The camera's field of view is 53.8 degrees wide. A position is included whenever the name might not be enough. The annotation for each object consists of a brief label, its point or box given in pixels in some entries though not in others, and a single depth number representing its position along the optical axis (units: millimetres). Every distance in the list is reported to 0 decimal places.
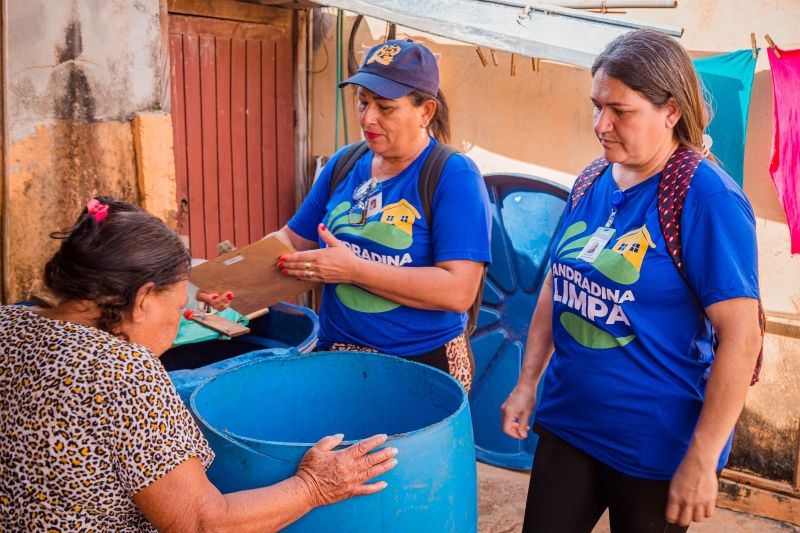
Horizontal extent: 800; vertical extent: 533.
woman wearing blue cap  2240
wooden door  4430
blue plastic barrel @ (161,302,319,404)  3205
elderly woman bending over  1384
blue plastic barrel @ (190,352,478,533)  1589
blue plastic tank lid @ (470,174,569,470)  4211
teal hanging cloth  3576
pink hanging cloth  3527
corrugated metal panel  3514
